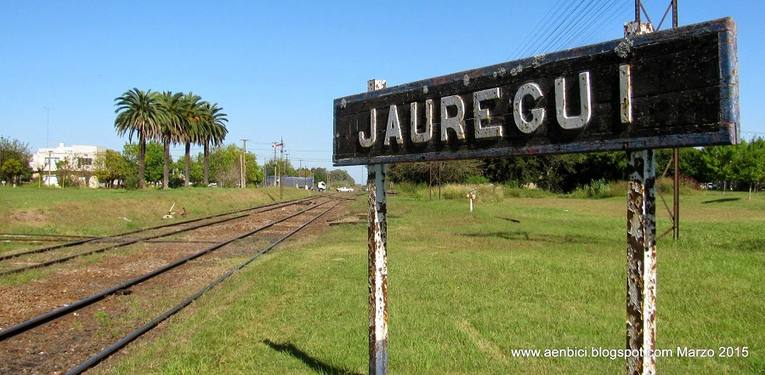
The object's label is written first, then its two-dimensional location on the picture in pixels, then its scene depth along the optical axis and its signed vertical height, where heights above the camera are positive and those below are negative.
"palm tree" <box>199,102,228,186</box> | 64.75 +6.11
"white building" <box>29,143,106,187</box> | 108.57 +6.71
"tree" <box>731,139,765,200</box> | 66.62 +1.58
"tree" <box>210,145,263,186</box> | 117.38 +4.36
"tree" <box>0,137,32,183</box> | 76.31 +3.77
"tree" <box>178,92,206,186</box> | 60.91 +6.53
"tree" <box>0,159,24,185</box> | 75.55 +2.67
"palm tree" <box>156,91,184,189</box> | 57.66 +6.22
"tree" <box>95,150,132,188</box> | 102.69 +3.33
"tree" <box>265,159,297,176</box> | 185.46 +4.85
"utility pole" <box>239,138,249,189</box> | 91.00 +1.33
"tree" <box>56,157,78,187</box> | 91.44 +2.29
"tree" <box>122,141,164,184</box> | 117.88 +5.83
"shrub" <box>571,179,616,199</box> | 53.80 -0.96
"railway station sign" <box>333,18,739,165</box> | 2.63 +0.40
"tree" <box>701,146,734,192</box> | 69.62 +1.91
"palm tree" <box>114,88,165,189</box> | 55.25 +6.32
